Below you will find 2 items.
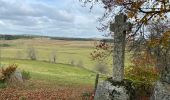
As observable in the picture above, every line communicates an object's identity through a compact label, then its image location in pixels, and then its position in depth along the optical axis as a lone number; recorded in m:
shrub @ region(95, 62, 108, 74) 31.74
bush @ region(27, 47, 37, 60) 44.88
